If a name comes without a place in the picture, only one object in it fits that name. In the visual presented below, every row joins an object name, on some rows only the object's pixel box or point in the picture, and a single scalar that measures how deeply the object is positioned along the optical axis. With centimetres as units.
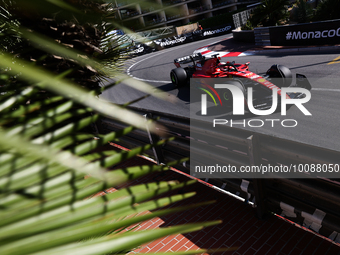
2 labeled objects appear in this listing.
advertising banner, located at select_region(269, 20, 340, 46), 1339
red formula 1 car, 821
